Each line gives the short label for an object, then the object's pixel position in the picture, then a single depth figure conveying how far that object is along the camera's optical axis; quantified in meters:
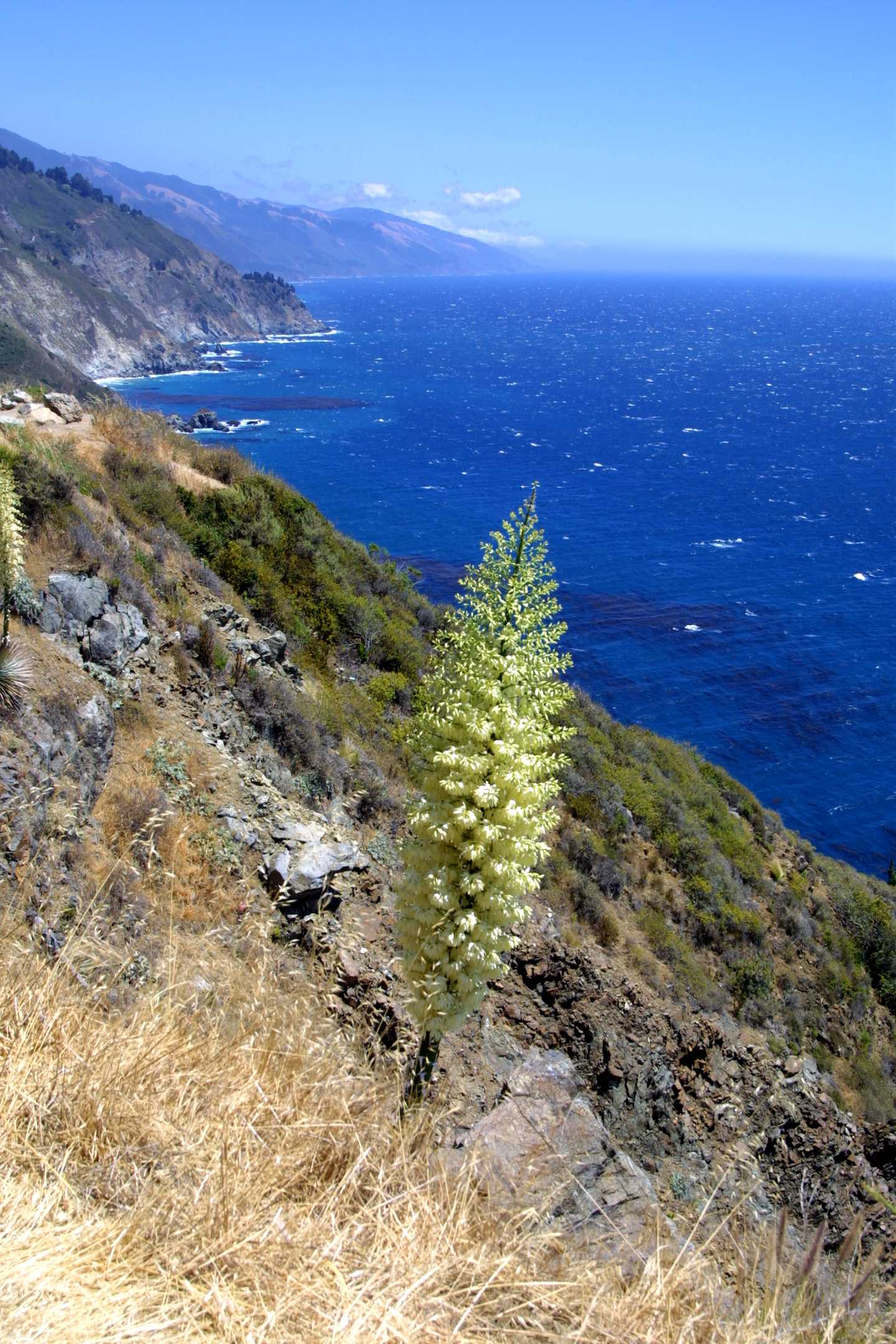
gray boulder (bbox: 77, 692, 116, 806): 9.80
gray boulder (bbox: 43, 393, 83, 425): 19.72
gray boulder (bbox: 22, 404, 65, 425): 18.94
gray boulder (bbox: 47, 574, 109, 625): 11.81
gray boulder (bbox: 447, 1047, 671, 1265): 4.00
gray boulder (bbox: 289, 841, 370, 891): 10.27
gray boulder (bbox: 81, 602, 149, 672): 11.87
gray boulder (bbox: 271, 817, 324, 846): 10.98
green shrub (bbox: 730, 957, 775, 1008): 17.47
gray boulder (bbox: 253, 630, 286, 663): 15.66
